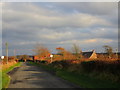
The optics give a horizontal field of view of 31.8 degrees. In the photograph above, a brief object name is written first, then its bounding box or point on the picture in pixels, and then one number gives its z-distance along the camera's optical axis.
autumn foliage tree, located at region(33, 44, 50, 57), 84.75
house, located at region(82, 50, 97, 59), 84.06
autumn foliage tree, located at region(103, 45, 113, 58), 47.08
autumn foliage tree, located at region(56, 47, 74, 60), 59.56
